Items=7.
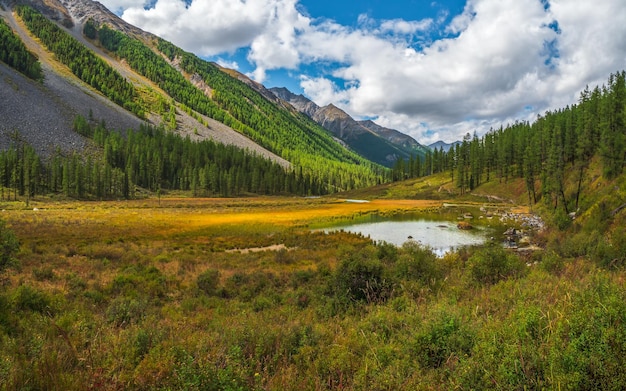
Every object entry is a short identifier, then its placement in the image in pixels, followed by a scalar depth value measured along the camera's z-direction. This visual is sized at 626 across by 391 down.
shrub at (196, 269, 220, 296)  15.50
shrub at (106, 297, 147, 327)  9.17
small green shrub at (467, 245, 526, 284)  12.10
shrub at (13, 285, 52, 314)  9.77
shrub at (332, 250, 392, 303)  11.69
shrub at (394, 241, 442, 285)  13.05
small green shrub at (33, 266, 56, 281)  15.23
